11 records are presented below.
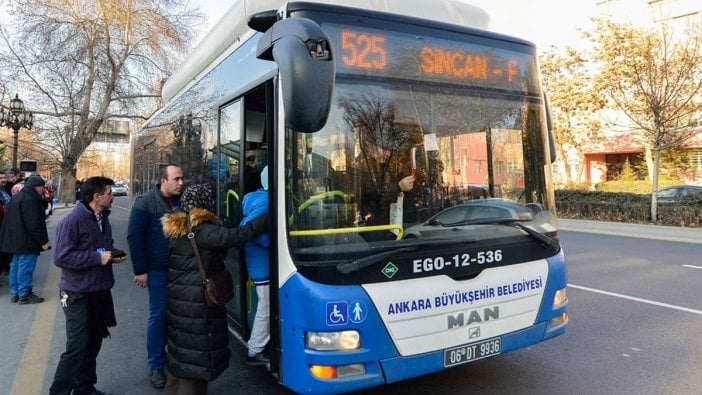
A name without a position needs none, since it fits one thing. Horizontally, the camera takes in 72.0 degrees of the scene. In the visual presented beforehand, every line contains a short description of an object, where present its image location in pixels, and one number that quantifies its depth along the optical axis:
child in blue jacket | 3.33
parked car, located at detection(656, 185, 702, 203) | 17.07
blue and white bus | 2.89
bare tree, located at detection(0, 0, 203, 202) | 26.92
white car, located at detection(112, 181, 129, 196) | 54.48
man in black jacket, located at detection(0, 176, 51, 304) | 6.36
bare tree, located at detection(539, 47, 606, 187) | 24.34
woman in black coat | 3.15
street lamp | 17.62
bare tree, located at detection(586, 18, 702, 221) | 16.94
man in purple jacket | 3.49
